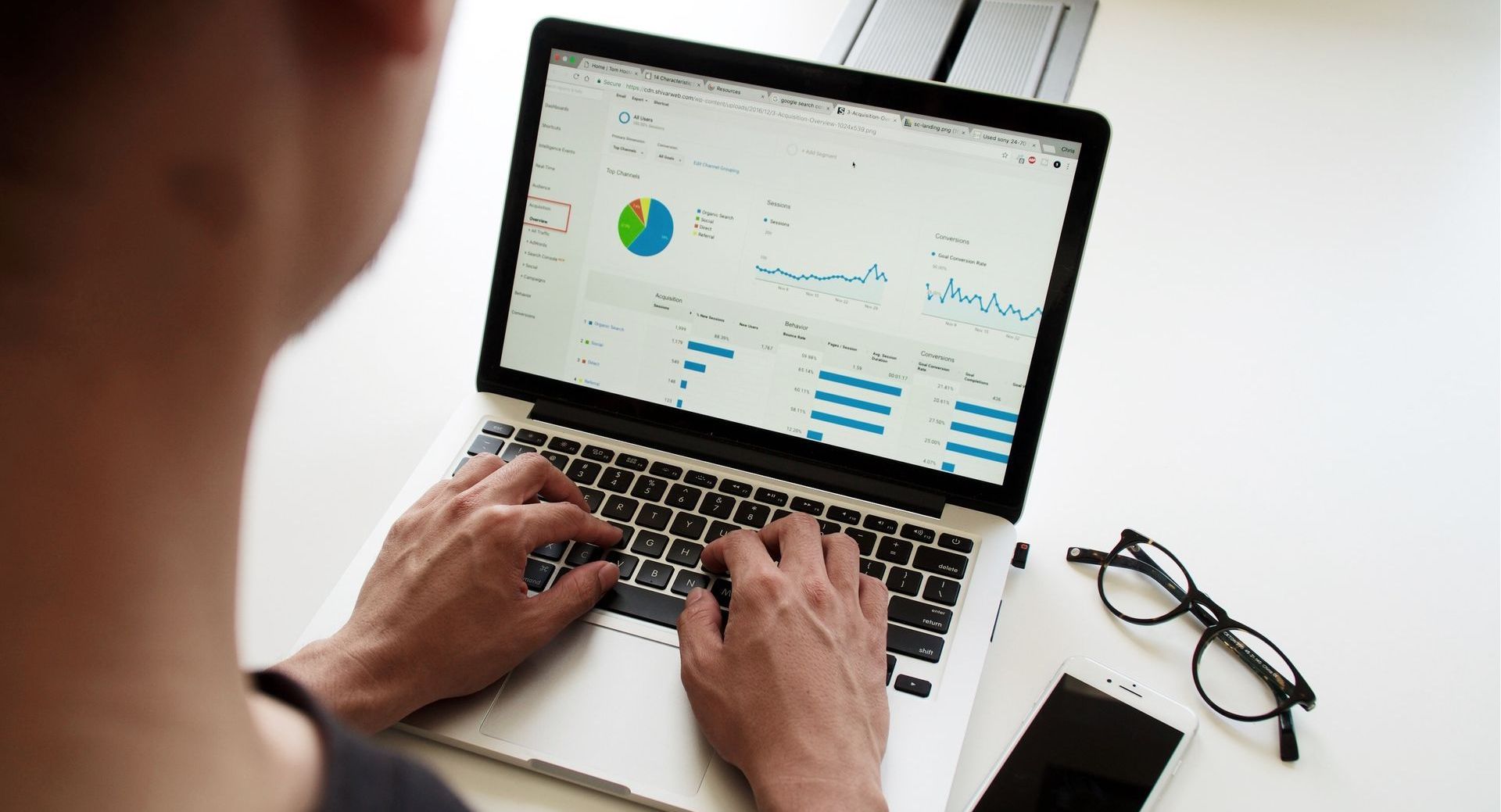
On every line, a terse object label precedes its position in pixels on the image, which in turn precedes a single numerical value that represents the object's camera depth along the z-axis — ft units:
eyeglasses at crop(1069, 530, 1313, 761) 2.56
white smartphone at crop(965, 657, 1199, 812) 2.32
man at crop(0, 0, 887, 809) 0.88
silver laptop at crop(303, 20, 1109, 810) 2.67
